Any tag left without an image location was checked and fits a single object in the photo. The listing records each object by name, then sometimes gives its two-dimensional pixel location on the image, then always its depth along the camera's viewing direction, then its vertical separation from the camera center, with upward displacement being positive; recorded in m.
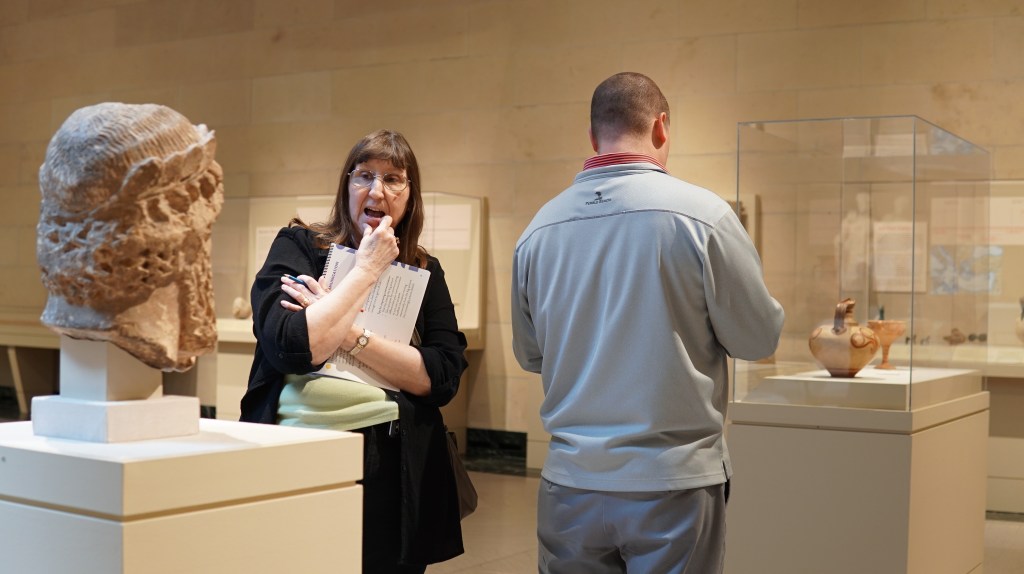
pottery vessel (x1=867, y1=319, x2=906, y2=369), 4.27 -0.21
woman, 2.52 -0.23
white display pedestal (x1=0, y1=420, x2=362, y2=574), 1.74 -0.39
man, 2.60 -0.20
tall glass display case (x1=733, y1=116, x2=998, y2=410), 4.23 +0.09
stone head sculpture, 1.89 +0.06
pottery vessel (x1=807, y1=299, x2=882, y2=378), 4.24 -0.26
